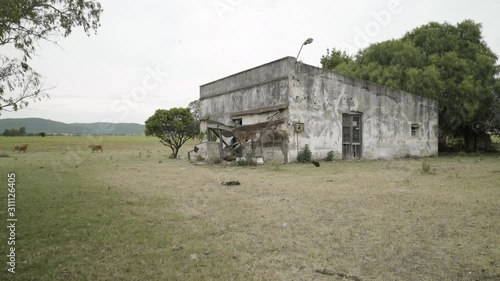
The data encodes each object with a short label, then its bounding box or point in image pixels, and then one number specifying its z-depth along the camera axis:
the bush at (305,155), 13.13
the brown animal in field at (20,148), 22.66
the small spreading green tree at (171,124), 16.75
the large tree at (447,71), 17.55
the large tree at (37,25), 5.78
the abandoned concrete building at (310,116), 12.99
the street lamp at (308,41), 12.64
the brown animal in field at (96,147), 23.47
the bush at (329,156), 13.88
